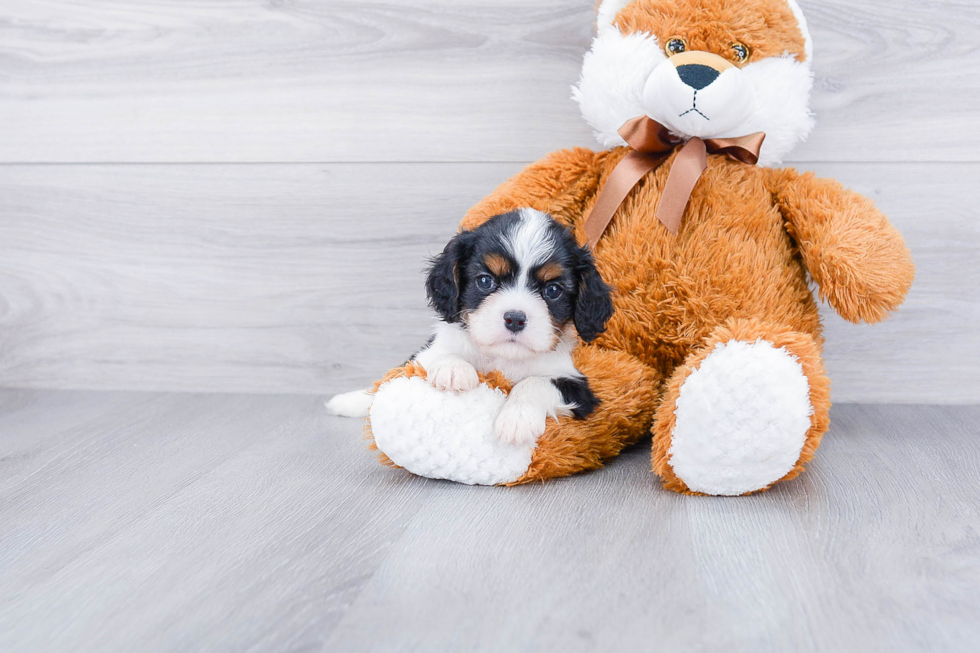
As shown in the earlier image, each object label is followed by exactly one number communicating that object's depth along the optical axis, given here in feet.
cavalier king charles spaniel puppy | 4.53
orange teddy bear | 4.46
